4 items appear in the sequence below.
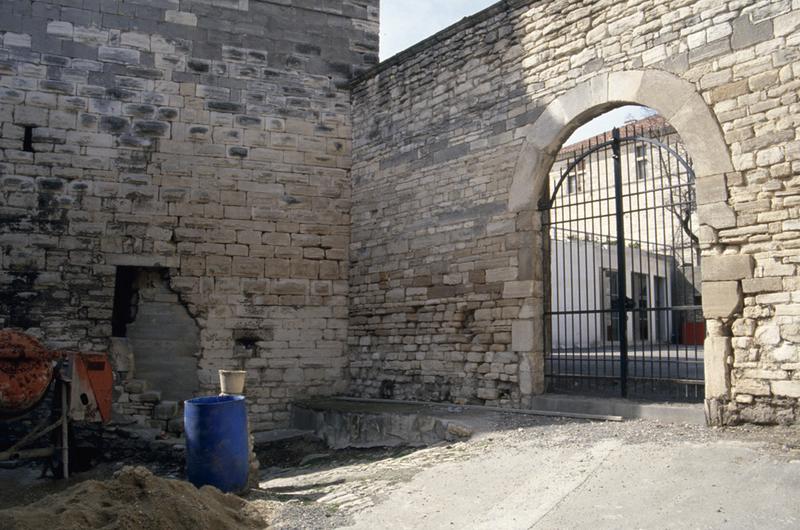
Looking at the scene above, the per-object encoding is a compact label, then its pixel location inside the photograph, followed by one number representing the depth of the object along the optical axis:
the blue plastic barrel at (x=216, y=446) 5.32
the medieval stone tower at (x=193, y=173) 8.54
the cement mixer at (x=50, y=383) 5.97
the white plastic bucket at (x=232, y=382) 6.02
